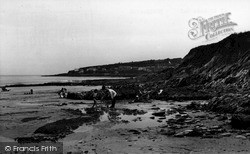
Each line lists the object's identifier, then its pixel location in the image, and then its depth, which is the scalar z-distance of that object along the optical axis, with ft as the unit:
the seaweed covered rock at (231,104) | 54.95
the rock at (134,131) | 41.42
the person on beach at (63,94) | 131.05
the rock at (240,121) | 41.11
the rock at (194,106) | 68.69
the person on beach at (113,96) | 72.46
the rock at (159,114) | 59.47
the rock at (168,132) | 39.69
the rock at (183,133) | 38.32
